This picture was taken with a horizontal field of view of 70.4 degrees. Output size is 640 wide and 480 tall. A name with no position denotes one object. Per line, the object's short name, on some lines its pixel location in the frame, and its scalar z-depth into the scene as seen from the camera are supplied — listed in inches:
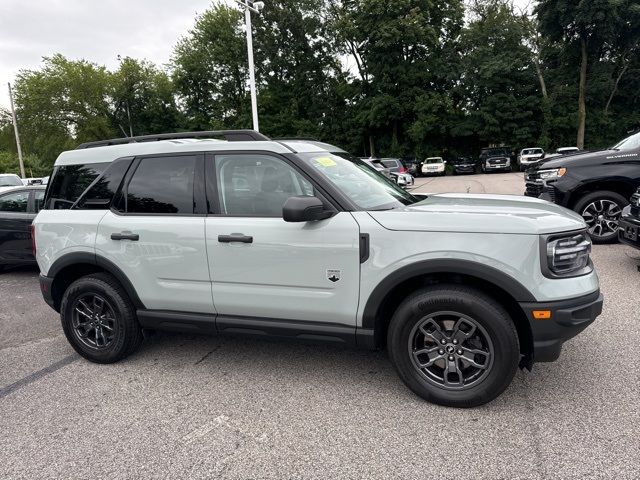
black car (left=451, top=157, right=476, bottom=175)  1314.0
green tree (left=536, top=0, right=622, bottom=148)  1072.8
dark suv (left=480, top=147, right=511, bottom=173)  1254.9
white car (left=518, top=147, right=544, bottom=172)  1198.3
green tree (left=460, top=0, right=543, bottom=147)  1315.2
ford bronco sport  108.3
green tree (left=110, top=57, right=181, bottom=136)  1625.2
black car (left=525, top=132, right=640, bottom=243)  268.8
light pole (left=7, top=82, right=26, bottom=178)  1424.7
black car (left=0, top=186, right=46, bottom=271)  279.3
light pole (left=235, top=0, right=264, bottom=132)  586.6
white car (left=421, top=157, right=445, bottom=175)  1306.6
